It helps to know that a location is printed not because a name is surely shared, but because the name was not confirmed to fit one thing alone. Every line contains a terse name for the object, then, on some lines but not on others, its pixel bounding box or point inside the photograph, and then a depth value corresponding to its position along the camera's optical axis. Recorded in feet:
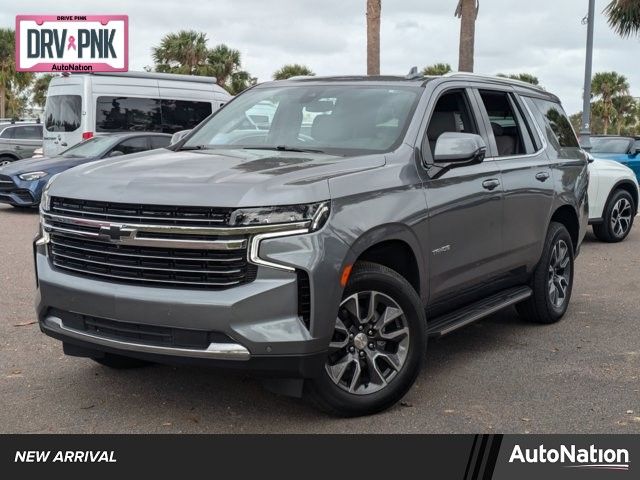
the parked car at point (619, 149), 57.00
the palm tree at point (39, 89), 184.88
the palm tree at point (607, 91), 179.83
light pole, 67.56
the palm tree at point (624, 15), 80.64
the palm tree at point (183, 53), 126.62
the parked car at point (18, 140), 77.46
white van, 56.75
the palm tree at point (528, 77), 140.91
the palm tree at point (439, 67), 120.43
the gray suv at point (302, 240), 13.24
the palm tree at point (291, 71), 135.03
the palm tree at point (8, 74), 172.82
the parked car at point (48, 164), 46.11
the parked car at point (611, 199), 37.91
